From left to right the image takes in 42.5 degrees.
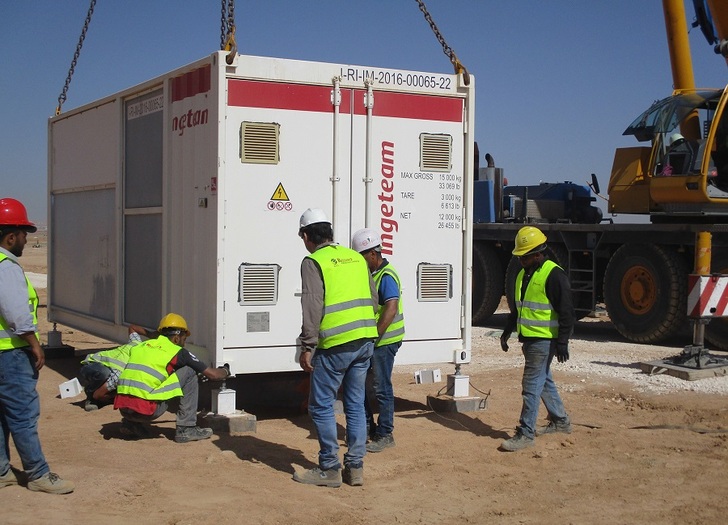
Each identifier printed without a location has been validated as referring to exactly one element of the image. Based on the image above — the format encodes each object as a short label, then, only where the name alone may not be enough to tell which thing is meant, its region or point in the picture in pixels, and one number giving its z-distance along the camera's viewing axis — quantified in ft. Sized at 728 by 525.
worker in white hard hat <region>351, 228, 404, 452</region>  24.44
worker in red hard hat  18.88
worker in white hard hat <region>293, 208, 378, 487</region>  20.89
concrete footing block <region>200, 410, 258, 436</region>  26.35
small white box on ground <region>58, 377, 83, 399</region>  29.14
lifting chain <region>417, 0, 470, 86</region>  28.76
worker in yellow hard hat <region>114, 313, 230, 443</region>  25.25
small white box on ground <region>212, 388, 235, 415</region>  26.55
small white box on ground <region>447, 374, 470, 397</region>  30.07
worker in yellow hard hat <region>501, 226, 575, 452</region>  24.79
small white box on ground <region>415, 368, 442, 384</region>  29.60
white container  26.35
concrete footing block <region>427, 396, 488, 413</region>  29.66
